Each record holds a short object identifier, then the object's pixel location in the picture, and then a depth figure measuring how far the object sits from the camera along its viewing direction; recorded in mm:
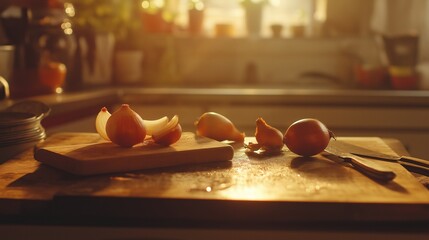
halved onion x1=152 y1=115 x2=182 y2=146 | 1033
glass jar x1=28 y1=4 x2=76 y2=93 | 2078
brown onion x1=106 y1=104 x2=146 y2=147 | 1012
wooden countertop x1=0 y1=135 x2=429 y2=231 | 779
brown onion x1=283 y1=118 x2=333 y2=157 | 1050
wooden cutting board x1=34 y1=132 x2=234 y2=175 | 921
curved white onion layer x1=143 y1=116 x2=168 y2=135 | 1123
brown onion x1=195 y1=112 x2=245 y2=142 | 1187
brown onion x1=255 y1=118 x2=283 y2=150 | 1134
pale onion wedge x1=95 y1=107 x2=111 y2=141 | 1137
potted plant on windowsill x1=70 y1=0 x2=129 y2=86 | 2422
